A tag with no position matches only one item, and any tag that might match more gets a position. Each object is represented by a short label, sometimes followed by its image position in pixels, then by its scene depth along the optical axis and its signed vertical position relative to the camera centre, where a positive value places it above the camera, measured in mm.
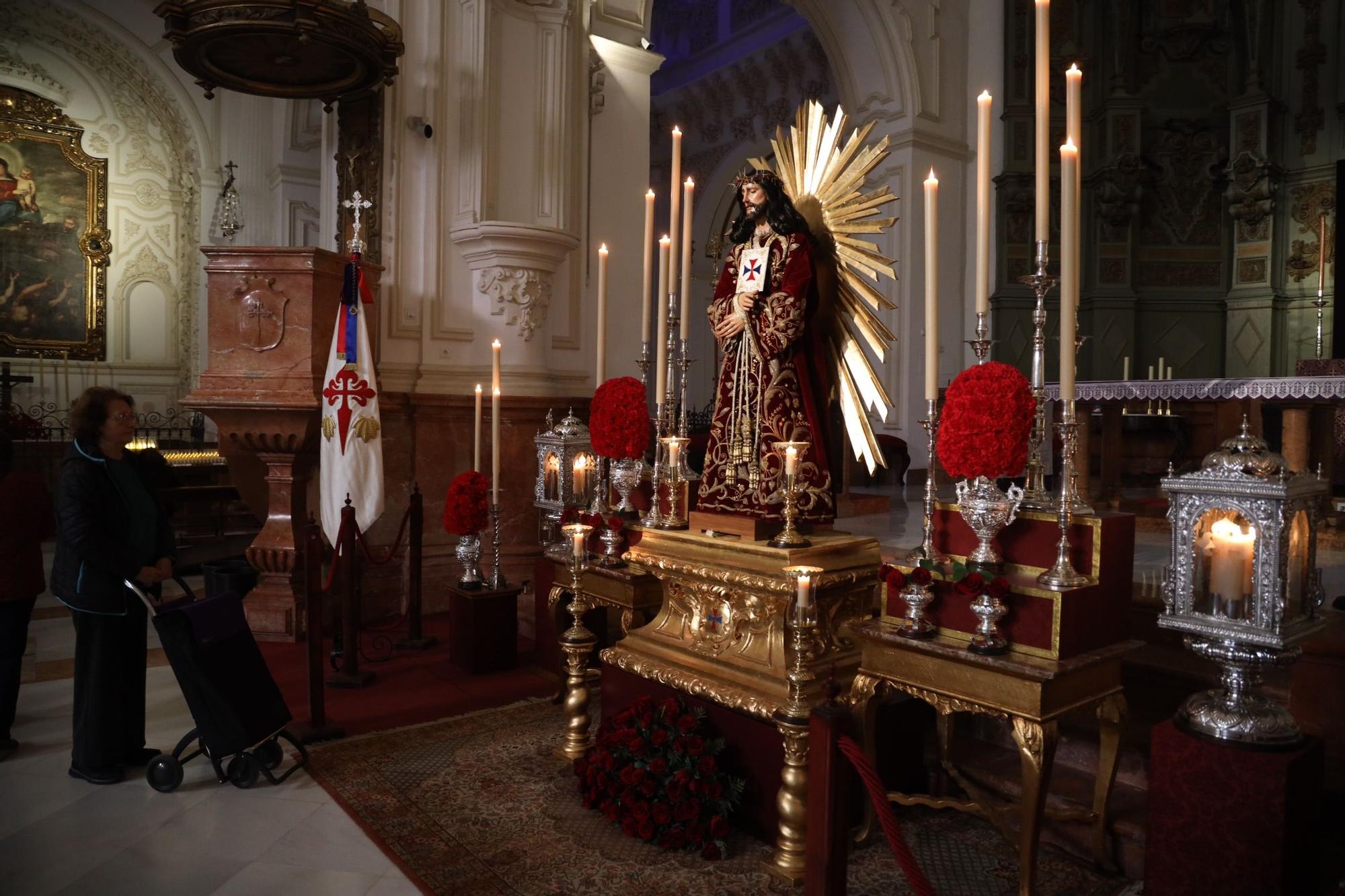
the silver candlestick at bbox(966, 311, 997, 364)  2820 +270
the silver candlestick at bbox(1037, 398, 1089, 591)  2557 -233
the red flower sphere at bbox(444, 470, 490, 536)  5188 -454
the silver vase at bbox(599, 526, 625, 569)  4348 -568
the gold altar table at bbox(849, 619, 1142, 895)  2494 -748
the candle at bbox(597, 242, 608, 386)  4301 +538
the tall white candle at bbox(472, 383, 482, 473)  5363 -109
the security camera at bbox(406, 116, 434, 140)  6355 +2033
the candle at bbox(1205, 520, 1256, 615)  2443 -337
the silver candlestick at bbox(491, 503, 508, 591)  5242 -791
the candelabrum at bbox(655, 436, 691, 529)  4016 -229
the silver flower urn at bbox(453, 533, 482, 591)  5293 -778
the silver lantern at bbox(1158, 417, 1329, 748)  2363 -380
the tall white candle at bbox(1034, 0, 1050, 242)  2578 +881
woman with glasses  3557 -614
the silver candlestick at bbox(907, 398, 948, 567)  2904 -264
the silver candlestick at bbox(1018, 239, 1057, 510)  2750 +99
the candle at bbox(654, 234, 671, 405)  3986 +422
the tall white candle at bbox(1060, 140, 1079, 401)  2570 +459
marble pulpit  5621 +384
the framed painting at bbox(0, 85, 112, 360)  11211 +2269
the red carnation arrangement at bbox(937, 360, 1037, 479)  2598 +23
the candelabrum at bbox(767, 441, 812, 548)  3174 -234
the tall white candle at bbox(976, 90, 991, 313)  2635 +629
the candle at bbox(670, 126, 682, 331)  3771 +910
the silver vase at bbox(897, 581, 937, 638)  2781 -545
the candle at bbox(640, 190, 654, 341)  4305 +715
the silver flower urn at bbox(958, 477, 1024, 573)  2682 -243
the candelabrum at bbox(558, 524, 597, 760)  3818 -1028
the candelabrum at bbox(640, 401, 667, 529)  4031 -230
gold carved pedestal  2938 -762
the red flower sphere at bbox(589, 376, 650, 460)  4277 +31
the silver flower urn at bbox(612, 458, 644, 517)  4625 -239
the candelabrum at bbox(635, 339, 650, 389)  4211 +300
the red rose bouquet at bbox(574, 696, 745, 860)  3104 -1221
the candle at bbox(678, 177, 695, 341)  3799 +773
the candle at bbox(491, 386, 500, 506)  5086 -113
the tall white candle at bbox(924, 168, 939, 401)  2873 +448
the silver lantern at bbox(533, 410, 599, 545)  5383 -248
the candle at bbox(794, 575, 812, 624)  2762 -507
